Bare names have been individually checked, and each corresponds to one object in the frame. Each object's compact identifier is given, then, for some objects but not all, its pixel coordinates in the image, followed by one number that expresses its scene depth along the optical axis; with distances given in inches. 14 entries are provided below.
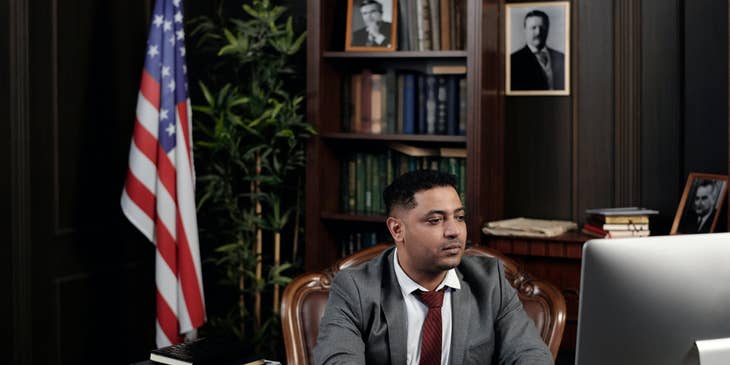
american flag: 133.7
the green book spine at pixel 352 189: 146.5
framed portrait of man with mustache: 143.2
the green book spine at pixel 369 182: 144.9
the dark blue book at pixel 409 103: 141.0
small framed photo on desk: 124.2
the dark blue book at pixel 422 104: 140.4
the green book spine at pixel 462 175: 138.0
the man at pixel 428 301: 82.4
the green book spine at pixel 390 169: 143.2
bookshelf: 131.9
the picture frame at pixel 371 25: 140.9
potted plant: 141.2
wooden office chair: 94.5
